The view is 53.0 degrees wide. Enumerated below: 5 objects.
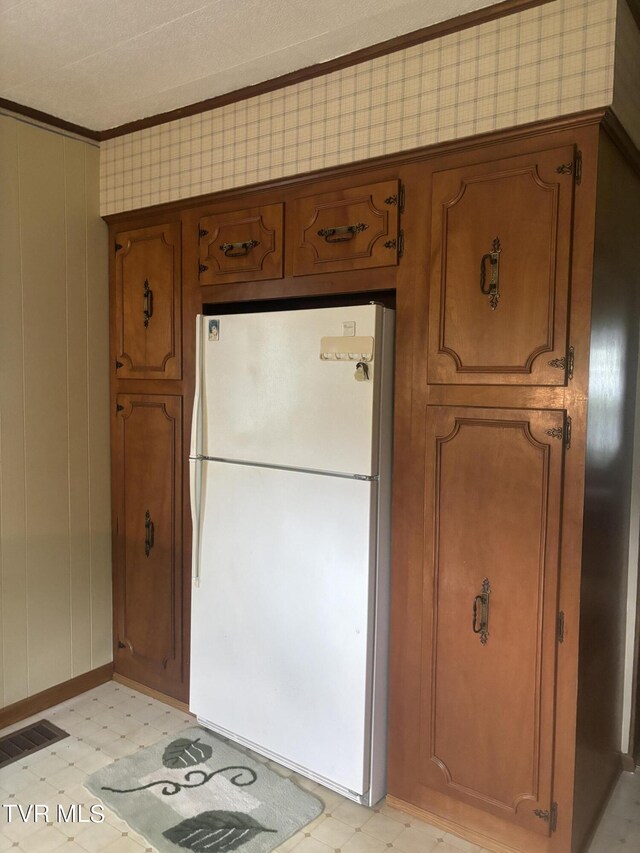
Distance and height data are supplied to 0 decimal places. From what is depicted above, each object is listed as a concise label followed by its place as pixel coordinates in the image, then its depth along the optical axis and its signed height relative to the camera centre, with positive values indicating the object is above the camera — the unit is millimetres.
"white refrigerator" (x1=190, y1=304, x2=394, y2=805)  2053 -523
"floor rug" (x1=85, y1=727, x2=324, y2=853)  2006 -1404
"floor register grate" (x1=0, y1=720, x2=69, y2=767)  2453 -1420
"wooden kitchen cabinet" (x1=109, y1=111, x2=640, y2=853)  1776 -167
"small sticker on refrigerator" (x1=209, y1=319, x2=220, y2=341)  2385 +202
